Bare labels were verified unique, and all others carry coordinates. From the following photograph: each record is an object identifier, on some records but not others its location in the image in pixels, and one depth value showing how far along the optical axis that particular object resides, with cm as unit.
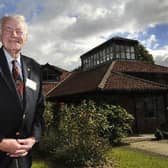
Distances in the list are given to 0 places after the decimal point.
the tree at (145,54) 3153
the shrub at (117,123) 965
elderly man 150
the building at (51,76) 2026
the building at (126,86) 1342
